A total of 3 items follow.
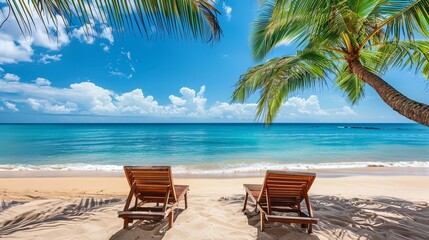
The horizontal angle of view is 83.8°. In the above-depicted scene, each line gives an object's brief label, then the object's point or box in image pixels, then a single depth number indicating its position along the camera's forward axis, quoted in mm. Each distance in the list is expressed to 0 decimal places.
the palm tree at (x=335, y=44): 3391
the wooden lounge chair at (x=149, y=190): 3156
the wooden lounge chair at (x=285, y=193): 3027
